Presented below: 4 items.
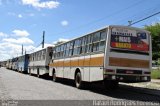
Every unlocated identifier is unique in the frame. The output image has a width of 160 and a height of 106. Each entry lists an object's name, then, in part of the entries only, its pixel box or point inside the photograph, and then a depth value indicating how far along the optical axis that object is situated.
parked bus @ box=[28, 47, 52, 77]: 15.79
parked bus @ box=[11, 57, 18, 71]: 31.88
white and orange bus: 8.26
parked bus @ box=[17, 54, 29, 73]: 24.34
